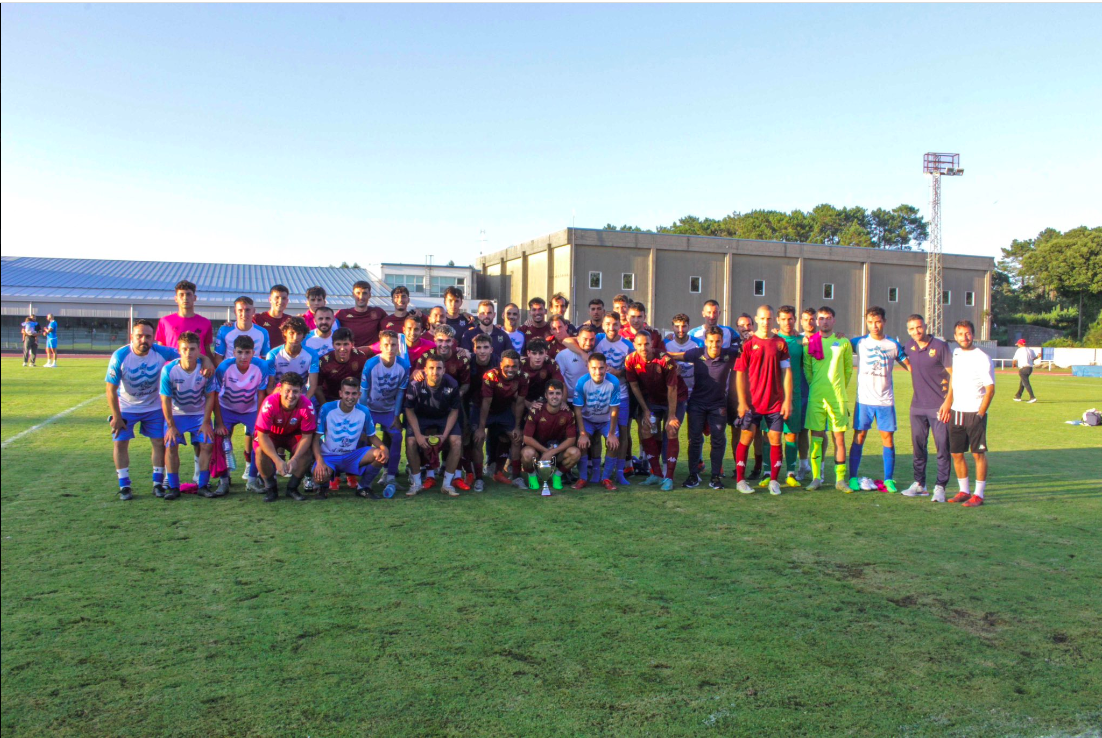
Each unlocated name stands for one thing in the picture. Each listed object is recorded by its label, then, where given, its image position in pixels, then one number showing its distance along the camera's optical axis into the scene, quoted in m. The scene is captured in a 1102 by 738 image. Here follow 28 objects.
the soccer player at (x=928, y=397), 7.45
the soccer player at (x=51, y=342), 25.39
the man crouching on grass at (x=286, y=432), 6.93
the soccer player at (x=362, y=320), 8.64
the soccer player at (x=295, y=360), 7.57
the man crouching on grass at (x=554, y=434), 7.77
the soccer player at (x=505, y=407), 7.79
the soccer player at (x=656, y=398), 7.88
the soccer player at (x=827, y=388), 8.02
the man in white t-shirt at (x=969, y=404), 7.18
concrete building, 42.84
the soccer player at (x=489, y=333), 8.45
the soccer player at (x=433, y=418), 7.49
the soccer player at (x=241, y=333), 7.79
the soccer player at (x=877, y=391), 7.85
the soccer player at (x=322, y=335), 7.95
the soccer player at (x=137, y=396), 6.70
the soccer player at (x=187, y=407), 6.87
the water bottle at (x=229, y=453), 7.92
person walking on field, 18.97
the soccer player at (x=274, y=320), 8.30
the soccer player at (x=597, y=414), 7.88
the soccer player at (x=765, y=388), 7.79
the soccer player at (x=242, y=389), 7.34
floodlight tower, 44.78
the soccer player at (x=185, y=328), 7.56
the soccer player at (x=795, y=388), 8.20
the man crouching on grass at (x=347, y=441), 7.20
